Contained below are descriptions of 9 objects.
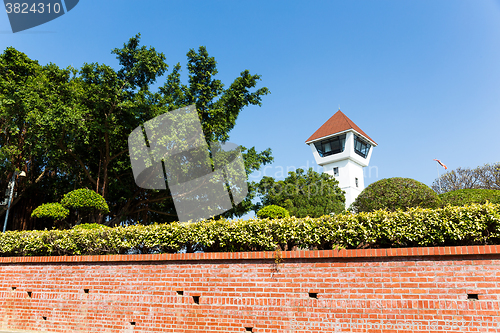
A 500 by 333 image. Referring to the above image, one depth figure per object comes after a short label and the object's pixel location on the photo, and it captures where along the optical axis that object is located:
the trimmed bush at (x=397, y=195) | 10.81
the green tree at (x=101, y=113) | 14.00
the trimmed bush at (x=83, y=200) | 11.99
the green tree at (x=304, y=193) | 15.95
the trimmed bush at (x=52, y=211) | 11.71
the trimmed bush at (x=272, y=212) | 9.67
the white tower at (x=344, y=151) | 32.94
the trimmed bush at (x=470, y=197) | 10.10
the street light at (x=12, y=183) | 15.68
